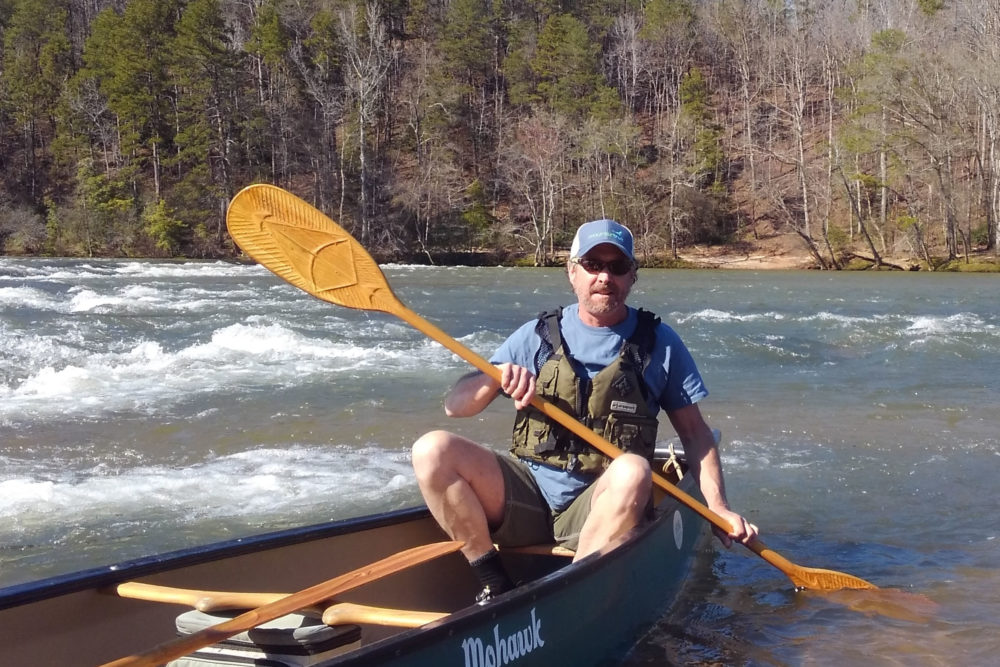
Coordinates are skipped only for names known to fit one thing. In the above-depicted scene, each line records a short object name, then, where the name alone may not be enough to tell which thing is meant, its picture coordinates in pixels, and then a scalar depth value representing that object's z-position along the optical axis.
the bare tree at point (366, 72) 35.34
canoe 2.29
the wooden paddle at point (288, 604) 2.09
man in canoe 2.83
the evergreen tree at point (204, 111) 34.38
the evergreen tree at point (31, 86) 38.81
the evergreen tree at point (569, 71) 36.91
